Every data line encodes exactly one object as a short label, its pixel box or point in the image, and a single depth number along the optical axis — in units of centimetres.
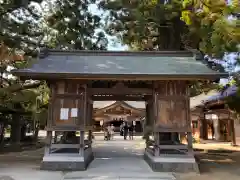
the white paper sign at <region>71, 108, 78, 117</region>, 672
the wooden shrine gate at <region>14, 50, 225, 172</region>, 643
